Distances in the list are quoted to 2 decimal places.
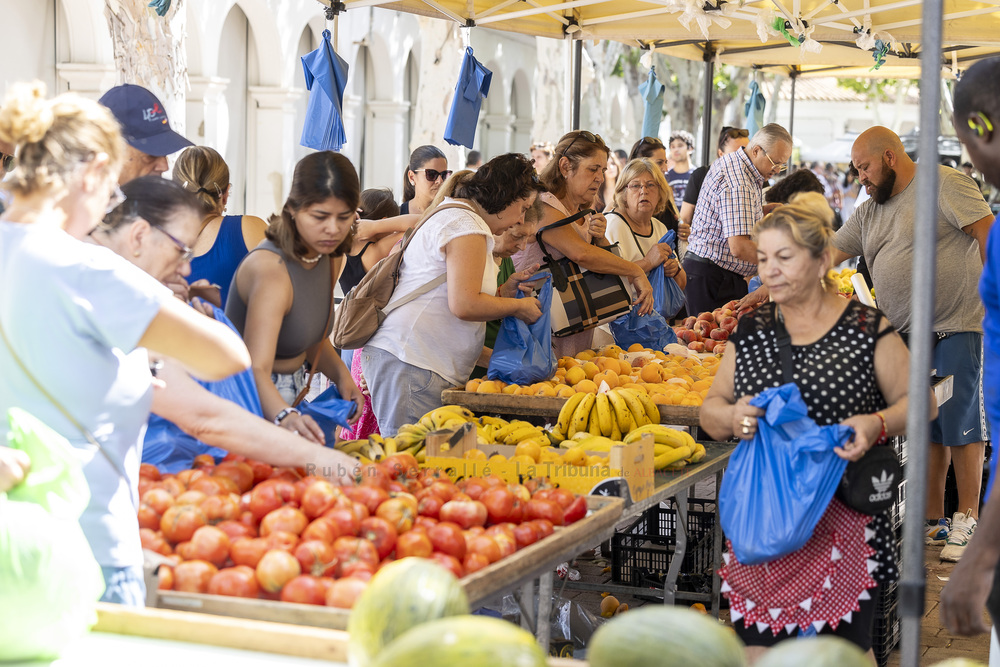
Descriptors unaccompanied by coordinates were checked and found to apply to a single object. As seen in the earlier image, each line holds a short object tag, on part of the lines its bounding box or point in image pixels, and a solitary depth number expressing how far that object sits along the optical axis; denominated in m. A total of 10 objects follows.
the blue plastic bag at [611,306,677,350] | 5.61
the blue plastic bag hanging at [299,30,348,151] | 6.34
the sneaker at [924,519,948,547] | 5.42
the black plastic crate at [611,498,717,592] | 4.43
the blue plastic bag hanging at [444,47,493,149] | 7.14
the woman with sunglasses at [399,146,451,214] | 6.33
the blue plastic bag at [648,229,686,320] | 6.03
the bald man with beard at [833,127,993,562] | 4.93
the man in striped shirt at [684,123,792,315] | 6.45
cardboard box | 3.01
